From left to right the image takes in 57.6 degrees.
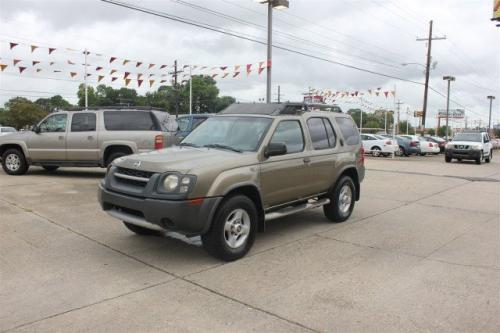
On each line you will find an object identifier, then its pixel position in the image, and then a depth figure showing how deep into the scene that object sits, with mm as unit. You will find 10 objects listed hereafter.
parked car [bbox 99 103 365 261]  4973
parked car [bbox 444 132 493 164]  23297
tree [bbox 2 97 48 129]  74062
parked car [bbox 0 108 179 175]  11719
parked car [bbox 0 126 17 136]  25856
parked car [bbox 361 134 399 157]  27516
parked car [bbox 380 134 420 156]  30312
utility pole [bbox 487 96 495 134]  84756
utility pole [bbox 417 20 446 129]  40781
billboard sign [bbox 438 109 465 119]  110625
